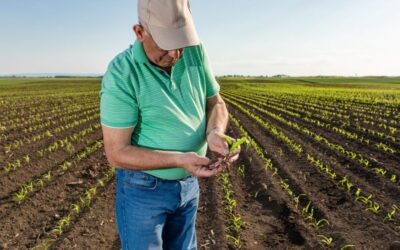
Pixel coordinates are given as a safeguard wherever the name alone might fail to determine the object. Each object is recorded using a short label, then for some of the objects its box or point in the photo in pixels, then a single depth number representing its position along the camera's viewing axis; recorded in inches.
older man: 61.1
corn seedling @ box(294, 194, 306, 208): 200.0
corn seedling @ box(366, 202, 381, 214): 187.9
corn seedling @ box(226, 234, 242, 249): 156.4
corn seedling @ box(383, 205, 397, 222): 176.7
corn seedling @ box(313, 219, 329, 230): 172.1
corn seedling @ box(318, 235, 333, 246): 155.4
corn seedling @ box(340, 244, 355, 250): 150.3
